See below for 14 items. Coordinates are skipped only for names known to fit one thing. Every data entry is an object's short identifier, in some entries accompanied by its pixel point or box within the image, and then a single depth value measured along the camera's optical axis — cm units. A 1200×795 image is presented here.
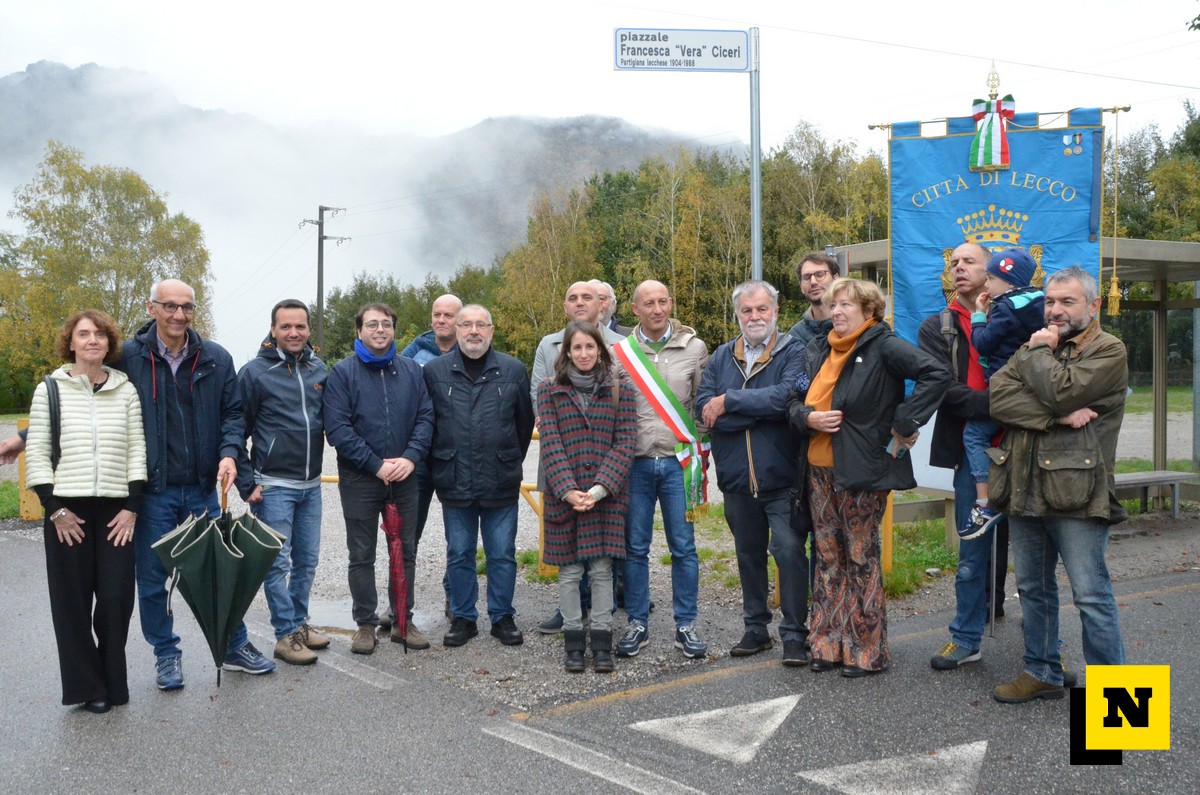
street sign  640
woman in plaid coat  528
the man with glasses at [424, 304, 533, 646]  568
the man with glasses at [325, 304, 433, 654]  557
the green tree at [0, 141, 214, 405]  5209
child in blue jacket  464
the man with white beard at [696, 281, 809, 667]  517
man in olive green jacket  422
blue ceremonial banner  739
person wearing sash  548
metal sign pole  623
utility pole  3922
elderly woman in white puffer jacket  470
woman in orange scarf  481
